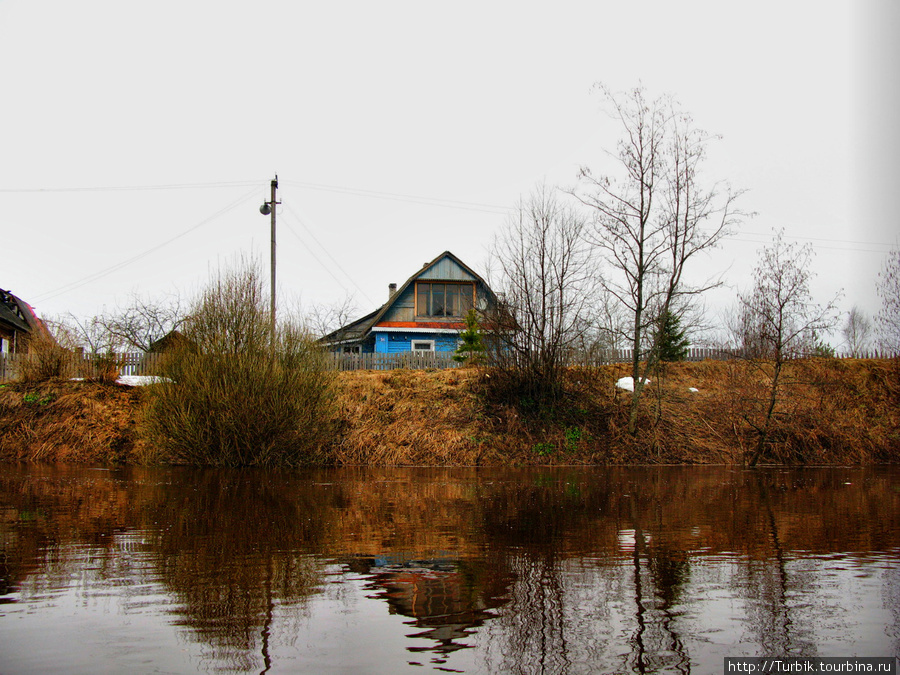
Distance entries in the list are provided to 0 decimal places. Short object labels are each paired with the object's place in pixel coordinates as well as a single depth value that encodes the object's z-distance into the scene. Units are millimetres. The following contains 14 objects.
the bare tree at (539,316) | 21875
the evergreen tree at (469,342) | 26350
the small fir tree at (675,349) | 26609
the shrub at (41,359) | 23420
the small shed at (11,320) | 37922
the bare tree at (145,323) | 42062
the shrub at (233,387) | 16438
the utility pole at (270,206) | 26734
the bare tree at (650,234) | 20891
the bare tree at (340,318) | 48631
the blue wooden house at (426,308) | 39375
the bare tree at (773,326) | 18297
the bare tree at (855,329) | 63000
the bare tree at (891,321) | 24109
